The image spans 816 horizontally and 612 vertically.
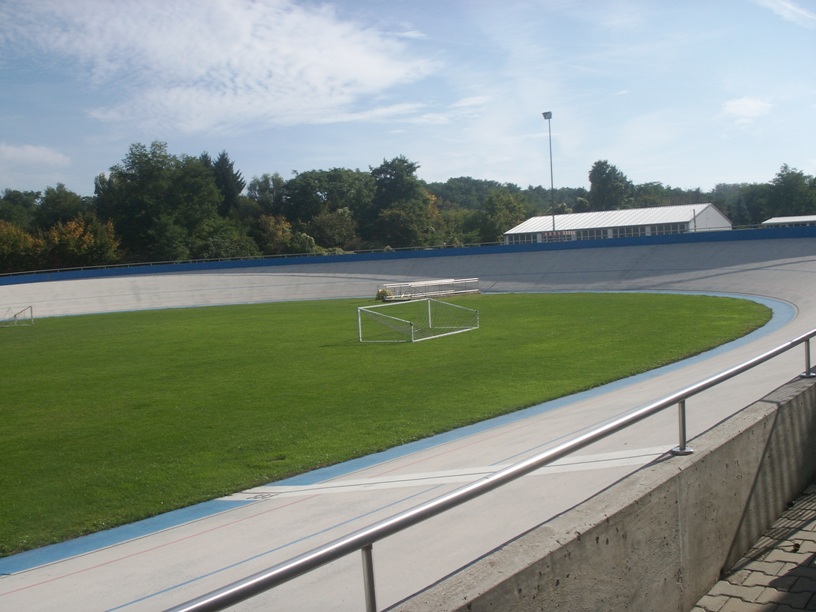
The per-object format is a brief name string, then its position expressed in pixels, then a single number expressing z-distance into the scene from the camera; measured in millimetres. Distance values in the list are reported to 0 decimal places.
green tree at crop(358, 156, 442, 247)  86500
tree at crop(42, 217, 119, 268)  73625
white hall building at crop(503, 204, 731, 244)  66250
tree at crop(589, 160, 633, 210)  120625
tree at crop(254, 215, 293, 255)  82875
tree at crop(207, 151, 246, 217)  101500
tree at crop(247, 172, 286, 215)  97438
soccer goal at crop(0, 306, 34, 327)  41300
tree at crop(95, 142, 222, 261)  84125
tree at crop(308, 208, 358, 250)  85938
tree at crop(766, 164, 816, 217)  86500
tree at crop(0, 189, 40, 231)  93025
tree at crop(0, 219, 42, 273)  71438
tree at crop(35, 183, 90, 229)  86000
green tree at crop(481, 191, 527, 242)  90562
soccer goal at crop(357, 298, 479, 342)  24281
